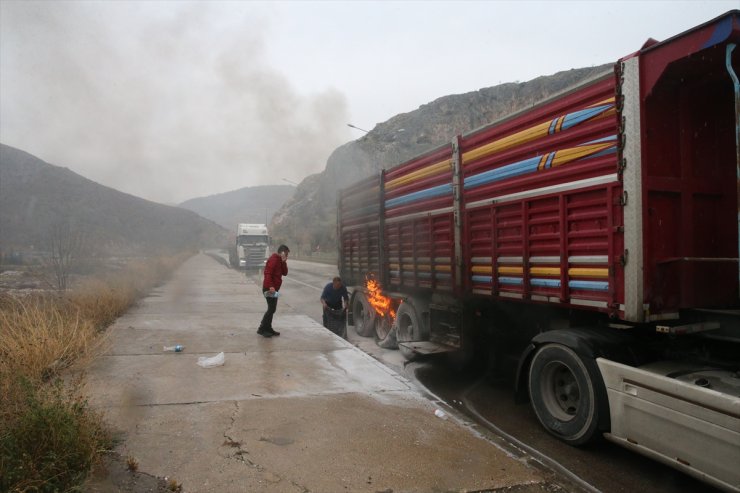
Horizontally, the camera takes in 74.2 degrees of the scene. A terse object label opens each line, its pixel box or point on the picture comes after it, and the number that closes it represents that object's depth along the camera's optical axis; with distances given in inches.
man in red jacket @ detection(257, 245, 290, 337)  304.7
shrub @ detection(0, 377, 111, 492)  98.3
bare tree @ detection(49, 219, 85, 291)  477.5
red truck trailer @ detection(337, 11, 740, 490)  128.8
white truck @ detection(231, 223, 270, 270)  1156.5
